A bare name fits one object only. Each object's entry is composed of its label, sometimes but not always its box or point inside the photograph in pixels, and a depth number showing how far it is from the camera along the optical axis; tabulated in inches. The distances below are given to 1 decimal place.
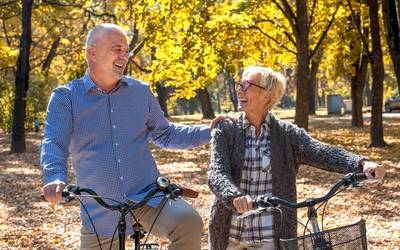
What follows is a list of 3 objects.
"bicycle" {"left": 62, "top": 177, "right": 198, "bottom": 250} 209.5
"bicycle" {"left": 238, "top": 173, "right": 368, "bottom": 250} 188.6
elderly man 244.4
